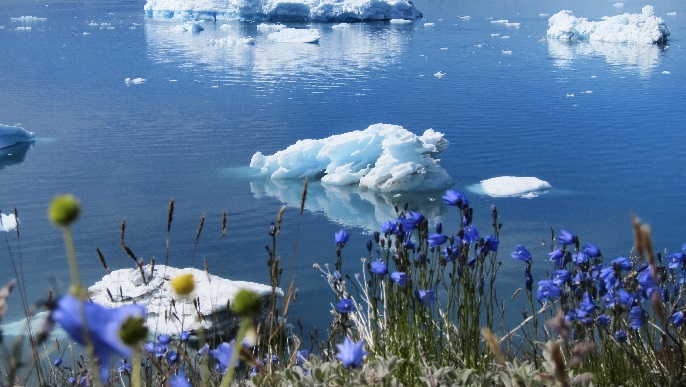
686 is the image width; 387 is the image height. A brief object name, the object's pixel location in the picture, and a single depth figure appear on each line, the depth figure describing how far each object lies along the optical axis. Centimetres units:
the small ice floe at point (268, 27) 2753
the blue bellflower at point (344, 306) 219
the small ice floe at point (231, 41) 2302
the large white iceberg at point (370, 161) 827
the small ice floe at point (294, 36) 2325
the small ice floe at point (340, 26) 2806
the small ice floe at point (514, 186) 806
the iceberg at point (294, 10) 3022
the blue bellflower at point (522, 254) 230
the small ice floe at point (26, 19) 3049
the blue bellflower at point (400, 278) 209
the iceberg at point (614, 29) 2214
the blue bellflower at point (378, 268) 211
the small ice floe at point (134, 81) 1549
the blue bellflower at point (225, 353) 122
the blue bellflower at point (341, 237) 227
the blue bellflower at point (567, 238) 221
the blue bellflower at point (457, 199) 221
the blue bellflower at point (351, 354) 129
